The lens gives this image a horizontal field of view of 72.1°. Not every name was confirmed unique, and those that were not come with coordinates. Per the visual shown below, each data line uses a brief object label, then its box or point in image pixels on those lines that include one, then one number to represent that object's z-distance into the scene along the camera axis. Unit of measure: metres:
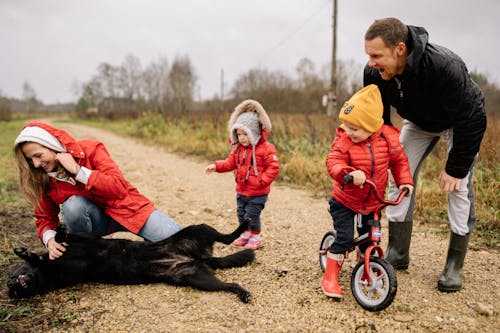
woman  2.37
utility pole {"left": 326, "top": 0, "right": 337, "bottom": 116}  12.60
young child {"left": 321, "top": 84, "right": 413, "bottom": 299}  2.18
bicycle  2.08
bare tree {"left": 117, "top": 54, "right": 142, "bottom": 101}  38.97
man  2.10
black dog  2.34
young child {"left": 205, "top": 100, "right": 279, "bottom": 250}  3.21
